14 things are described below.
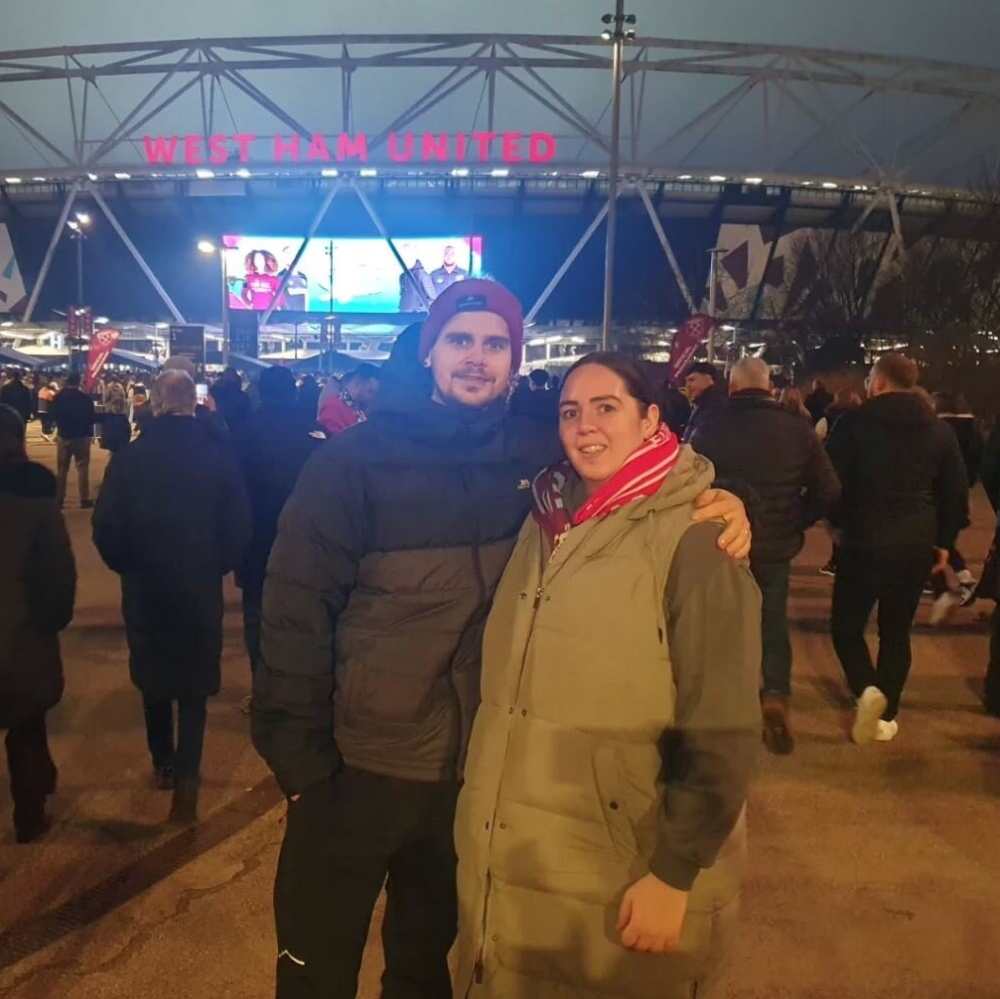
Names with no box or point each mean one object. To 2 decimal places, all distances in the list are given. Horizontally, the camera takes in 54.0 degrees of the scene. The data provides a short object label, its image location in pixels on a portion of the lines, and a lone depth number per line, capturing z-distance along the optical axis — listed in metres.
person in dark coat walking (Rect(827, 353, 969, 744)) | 5.08
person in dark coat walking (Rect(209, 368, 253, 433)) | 7.48
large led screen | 53.75
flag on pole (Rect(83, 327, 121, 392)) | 17.53
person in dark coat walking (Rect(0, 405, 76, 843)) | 3.64
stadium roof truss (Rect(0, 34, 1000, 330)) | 41.09
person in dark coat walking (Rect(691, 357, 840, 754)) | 4.90
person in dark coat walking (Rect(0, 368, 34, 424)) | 14.93
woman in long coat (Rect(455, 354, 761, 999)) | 1.87
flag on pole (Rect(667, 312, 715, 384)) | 13.35
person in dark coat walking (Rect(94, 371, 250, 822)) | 3.96
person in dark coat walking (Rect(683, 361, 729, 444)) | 5.71
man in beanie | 2.14
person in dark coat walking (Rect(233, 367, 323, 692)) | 5.34
